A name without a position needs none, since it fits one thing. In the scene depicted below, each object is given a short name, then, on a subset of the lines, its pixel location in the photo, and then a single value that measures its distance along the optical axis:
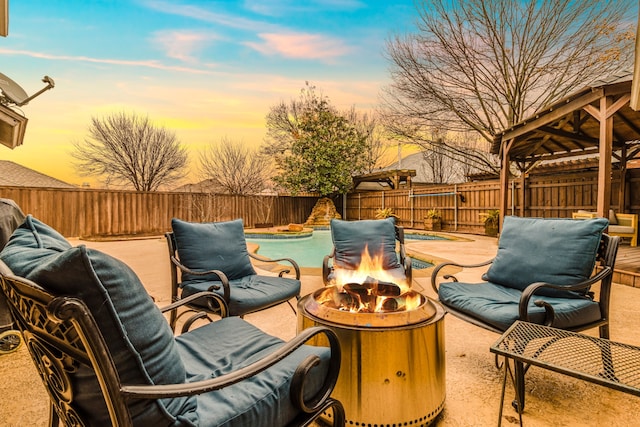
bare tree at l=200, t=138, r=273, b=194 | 17.97
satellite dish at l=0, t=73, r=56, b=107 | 4.98
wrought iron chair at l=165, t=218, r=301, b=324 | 2.21
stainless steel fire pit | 1.30
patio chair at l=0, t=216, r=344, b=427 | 0.68
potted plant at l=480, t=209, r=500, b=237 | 8.73
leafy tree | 13.14
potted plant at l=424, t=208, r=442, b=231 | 10.75
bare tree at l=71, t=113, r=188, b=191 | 15.45
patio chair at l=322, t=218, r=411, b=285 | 3.07
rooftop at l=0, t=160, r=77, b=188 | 21.92
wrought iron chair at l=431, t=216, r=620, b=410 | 1.72
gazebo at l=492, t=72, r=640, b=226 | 4.07
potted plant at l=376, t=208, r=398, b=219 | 11.80
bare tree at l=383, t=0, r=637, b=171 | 8.73
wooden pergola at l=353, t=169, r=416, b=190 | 12.62
